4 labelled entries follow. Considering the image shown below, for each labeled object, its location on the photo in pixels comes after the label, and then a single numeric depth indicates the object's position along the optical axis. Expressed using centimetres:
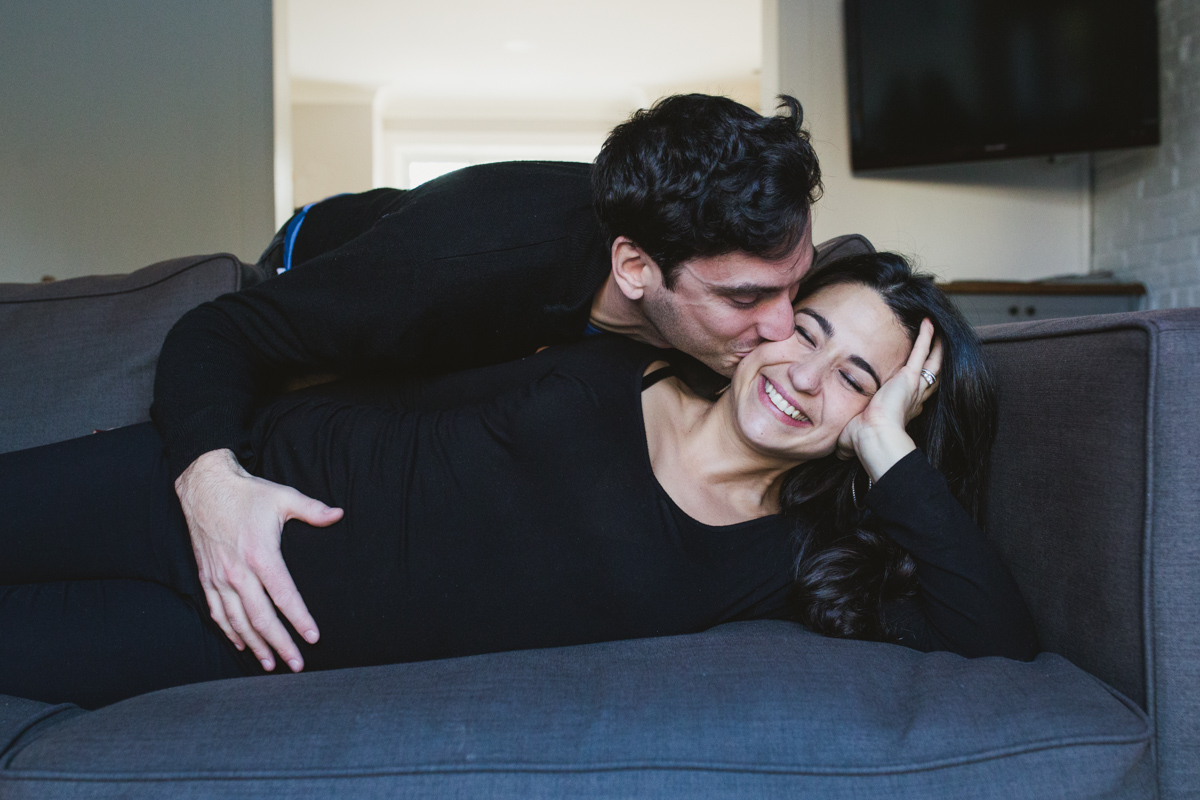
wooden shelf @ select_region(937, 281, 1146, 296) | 344
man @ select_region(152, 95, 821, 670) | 115
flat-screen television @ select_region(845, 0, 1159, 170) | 358
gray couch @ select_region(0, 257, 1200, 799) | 77
